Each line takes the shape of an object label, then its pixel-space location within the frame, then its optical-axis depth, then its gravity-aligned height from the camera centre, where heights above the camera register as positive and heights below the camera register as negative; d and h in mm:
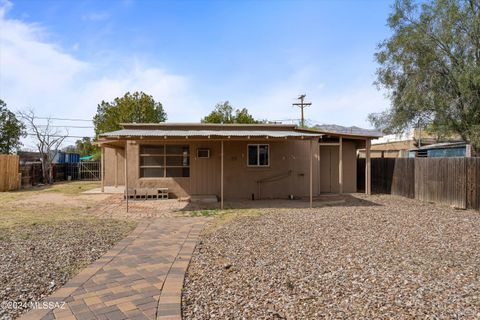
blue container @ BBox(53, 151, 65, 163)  26089 +518
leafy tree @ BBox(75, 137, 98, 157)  38500 +2254
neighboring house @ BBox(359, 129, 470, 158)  16109 +1438
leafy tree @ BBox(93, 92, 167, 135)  26094 +4649
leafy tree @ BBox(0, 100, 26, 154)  25500 +2937
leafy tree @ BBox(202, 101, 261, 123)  30578 +4975
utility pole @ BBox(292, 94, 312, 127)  27281 +5482
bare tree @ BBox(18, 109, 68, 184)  20297 +1539
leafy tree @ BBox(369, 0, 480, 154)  13961 +4882
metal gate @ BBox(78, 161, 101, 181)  23750 -485
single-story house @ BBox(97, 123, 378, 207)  11906 -10
